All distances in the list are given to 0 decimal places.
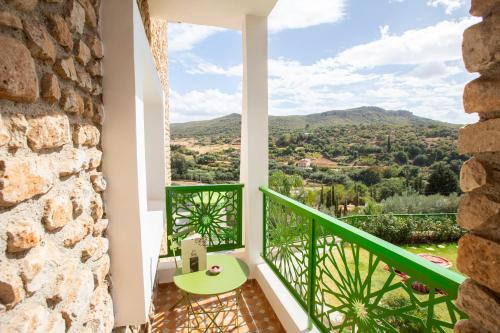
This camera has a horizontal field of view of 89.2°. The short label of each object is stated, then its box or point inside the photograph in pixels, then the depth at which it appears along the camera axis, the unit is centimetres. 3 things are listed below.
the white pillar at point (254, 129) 304
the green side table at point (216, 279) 203
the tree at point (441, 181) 1287
